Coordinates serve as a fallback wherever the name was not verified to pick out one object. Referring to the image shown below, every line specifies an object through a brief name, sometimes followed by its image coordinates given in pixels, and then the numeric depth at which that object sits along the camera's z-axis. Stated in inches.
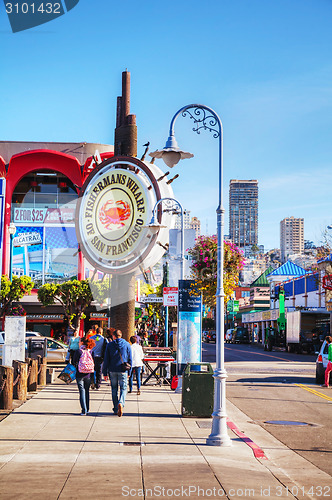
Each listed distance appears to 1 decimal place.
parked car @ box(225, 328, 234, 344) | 3850.6
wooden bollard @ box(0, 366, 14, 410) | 616.4
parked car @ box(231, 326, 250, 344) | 3563.0
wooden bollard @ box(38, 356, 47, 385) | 890.7
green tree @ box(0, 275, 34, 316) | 1947.2
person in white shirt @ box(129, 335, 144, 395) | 774.5
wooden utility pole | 971.9
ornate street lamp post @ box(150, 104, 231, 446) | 449.7
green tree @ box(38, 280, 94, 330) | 1974.7
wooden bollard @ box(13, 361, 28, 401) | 701.9
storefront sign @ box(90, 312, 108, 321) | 2271.2
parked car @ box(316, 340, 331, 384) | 951.0
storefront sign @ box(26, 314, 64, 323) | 2273.6
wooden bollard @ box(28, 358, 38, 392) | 804.0
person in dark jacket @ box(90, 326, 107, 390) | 789.2
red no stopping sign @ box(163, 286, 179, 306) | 1058.1
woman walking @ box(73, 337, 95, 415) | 569.9
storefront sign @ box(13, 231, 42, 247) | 2364.7
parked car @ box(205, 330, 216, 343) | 3941.9
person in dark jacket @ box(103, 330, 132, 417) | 587.2
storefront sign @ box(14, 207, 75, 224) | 2390.5
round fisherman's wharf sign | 951.0
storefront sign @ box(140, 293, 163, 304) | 1221.1
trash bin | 575.2
